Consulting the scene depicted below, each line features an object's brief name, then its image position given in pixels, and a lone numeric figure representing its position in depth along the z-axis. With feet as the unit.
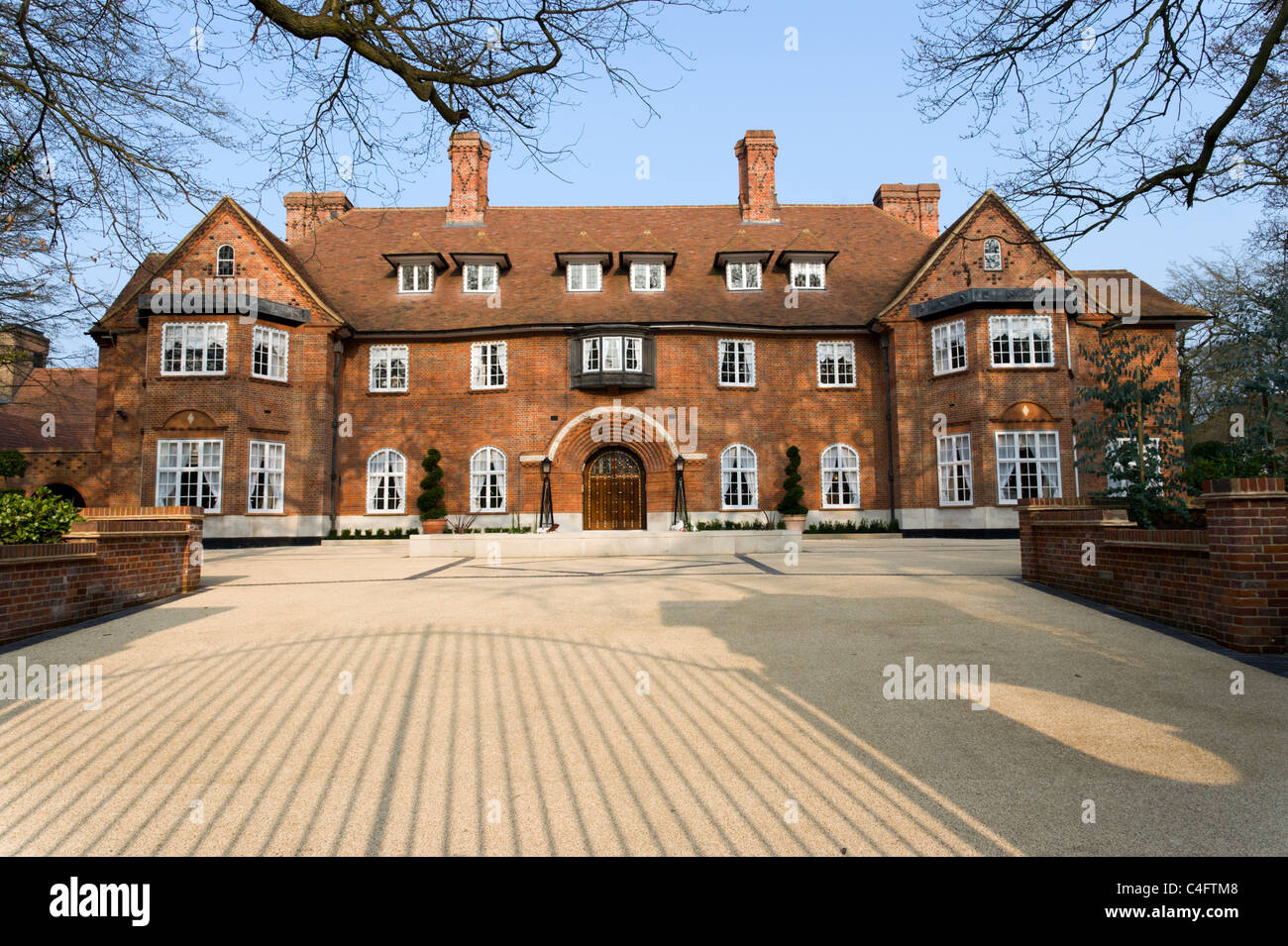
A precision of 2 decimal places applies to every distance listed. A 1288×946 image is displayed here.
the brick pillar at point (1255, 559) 19.95
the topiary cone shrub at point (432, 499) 72.79
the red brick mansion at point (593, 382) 73.61
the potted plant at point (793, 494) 77.25
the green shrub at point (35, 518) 25.41
